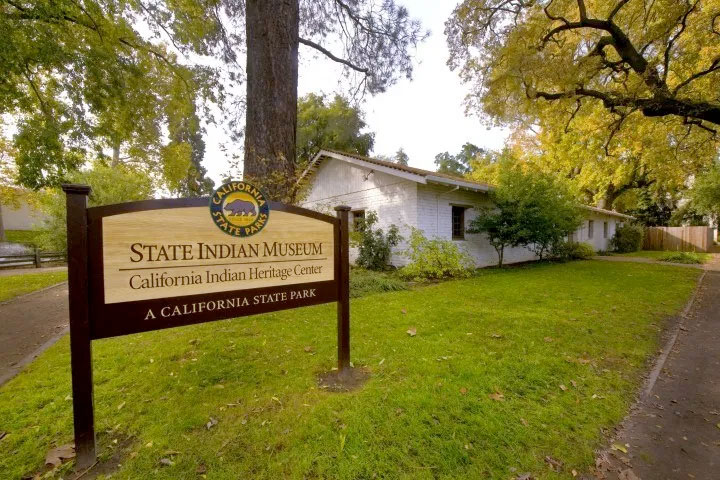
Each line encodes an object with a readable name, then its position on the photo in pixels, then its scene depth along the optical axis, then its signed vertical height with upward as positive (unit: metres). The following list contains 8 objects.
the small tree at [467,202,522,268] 11.09 +0.22
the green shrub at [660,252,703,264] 14.91 -1.39
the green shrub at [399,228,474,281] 9.58 -0.90
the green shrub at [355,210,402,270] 11.02 -0.44
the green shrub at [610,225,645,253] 22.44 -0.64
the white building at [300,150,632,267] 10.47 +1.31
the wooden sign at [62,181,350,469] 1.93 -0.24
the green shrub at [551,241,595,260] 14.85 -1.02
